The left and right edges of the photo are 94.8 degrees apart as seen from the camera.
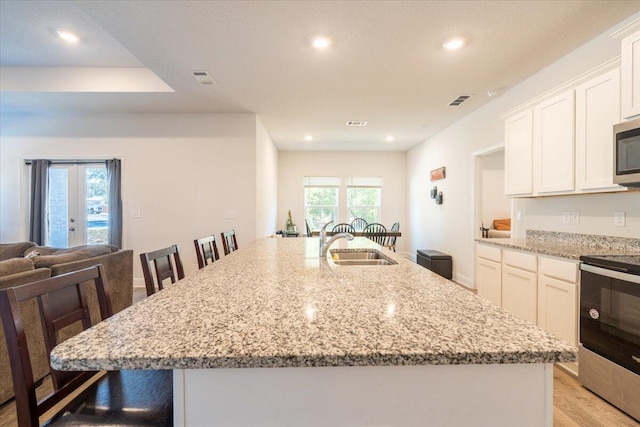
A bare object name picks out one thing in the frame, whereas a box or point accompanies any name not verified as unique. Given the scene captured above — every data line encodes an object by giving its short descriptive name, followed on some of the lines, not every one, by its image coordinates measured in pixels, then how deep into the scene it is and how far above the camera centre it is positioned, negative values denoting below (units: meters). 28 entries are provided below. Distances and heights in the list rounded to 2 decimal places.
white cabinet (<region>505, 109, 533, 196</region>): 2.83 +0.62
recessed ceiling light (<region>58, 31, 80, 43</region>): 2.94 +1.77
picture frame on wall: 5.47 +0.78
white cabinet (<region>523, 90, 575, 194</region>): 2.38 +0.61
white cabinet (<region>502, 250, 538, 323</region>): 2.38 -0.59
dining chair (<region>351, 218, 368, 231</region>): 7.57 -0.25
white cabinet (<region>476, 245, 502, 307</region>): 2.82 -0.59
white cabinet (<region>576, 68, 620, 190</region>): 2.06 +0.65
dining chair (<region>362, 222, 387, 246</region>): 5.62 -0.41
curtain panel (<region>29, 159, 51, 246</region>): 4.51 +0.13
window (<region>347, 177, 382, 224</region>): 7.61 +0.39
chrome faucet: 1.78 -0.18
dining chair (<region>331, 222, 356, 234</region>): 6.94 -0.34
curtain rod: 4.64 +0.77
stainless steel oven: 1.64 -0.68
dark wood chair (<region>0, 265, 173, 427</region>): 0.84 -0.58
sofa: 1.81 -0.46
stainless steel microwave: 1.84 +0.40
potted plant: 7.02 -0.32
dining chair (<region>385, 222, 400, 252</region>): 6.70 -0.39
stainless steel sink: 2.07 -0.33
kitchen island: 0.64 -0.33
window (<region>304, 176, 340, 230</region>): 7.57 +0.38
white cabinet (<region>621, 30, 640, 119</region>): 1.85 +0.91
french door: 4.66 +0.11
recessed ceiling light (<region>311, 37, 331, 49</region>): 2.53 +1.49
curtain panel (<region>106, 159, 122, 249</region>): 4.48 +0.17
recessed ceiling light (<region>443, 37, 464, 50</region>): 2.52 +1.50
